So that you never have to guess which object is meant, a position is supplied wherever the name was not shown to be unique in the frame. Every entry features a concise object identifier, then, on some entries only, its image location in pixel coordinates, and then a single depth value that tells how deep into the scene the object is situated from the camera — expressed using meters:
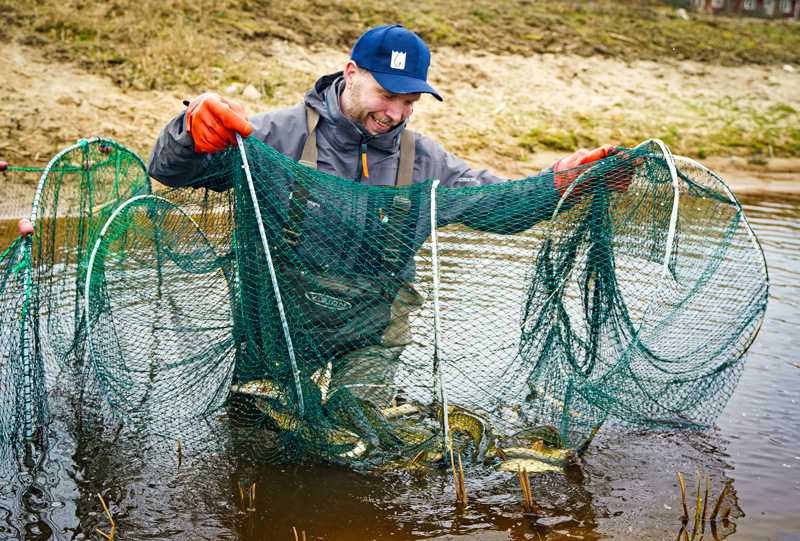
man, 3.35
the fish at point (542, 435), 3.68
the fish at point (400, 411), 3.57
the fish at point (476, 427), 3.52
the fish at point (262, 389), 3.34
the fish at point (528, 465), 3.53
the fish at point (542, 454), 3.58
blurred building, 28.27
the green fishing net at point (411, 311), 3.29
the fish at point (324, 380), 3.26
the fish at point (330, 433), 3.32
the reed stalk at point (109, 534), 2.96
